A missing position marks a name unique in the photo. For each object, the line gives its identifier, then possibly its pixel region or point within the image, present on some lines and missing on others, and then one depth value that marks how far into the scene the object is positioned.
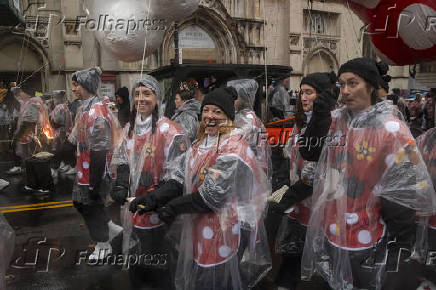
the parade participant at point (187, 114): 4.73
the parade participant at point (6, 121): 10.83
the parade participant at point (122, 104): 6.30
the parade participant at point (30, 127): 8.36
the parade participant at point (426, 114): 11.47
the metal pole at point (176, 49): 5.36
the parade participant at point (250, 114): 3.82
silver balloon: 3.77
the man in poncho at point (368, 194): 2.02
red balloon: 2.92
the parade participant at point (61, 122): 8.35
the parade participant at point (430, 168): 2.88
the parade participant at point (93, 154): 3.80
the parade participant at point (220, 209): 2.30
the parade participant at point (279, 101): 8.27
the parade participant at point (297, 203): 2.93
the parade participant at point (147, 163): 2.98
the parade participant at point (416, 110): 13.77
